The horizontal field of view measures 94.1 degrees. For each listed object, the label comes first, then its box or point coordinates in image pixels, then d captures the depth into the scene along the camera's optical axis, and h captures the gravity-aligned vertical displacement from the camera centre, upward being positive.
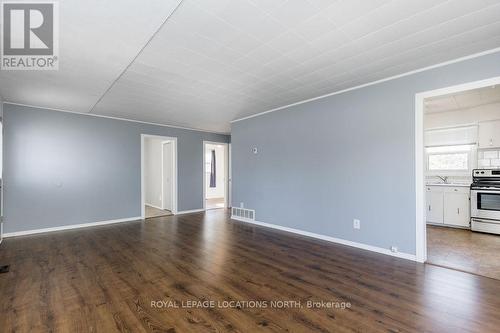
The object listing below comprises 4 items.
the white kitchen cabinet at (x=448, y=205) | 4.82 -0.84
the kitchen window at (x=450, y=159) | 5.16 +0.17
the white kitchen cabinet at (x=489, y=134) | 4.63 +0.65
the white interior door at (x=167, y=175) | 7.07 -0.23
